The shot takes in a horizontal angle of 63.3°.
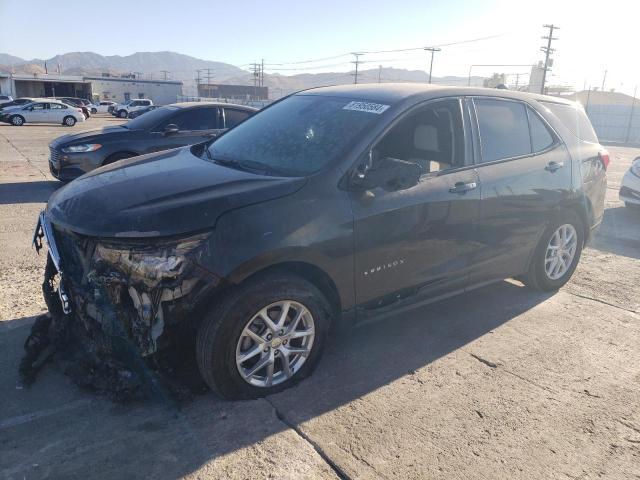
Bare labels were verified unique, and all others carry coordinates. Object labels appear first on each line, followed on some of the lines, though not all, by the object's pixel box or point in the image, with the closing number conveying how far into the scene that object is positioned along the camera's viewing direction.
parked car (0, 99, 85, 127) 29.27
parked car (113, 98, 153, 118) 44.44
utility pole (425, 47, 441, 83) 70.25
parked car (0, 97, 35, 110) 35.25
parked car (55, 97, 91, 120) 41.92
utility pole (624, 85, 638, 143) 36.31
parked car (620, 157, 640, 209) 8.70
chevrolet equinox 2.82
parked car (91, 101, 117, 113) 49.35
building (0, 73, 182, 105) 63.72
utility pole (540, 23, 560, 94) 56.76
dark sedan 8.27
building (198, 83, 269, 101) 85.12
